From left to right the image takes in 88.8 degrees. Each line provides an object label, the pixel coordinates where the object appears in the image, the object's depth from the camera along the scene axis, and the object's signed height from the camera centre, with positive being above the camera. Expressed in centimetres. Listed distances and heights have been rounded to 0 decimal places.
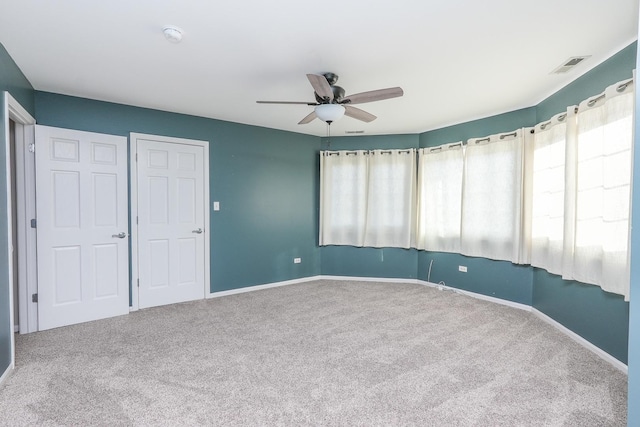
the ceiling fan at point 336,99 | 264 +93
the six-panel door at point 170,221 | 397 -19
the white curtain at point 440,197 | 467 +17
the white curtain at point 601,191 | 238 +15
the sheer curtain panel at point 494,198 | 389 +14
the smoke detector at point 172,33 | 220 +118
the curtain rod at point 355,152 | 516 +91
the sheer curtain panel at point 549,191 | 323 +20
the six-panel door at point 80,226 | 330 -23
